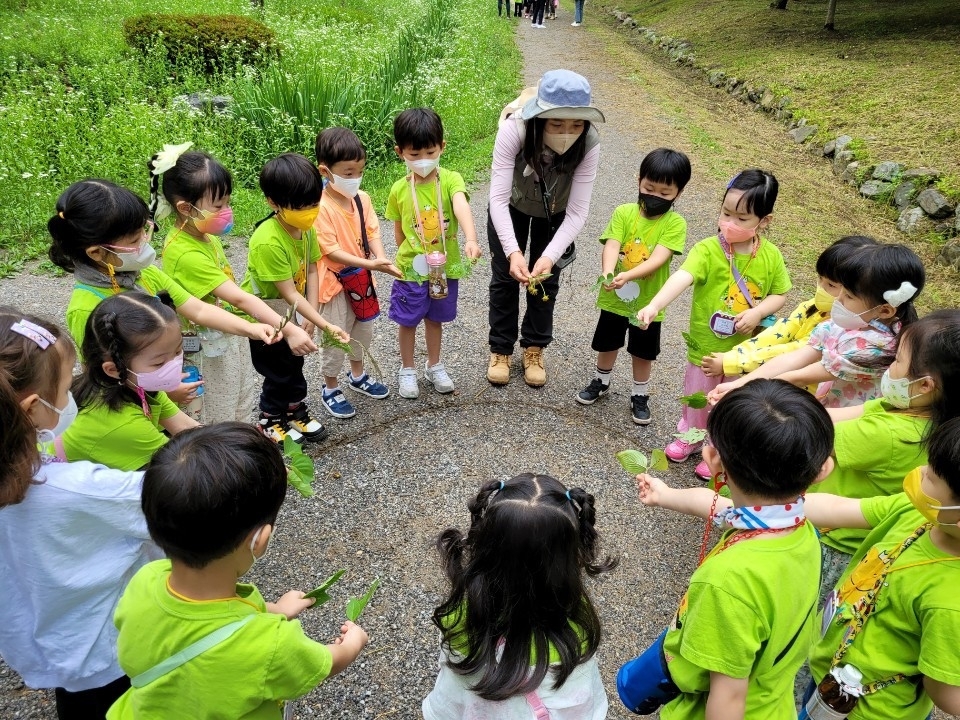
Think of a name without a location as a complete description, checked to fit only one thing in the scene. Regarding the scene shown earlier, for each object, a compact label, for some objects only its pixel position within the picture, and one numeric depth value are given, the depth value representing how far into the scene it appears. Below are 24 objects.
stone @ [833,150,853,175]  8.61
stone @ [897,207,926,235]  6.95
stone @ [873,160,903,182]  7.80
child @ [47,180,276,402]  2.30
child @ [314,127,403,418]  3.34
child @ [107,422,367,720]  1.40
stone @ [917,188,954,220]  6.87
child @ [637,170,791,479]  3.10
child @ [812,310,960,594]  1.87
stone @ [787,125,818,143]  9.80
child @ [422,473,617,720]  1.53
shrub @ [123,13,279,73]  9.89
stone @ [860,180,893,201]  7.71
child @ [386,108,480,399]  3.46
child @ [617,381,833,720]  1.48
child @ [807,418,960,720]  1.51
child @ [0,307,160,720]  1.69
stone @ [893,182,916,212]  7.37
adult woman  3.41
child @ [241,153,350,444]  2.97
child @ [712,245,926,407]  2.27
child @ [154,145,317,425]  2.74
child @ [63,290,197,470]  1.98
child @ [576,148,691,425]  3.37
